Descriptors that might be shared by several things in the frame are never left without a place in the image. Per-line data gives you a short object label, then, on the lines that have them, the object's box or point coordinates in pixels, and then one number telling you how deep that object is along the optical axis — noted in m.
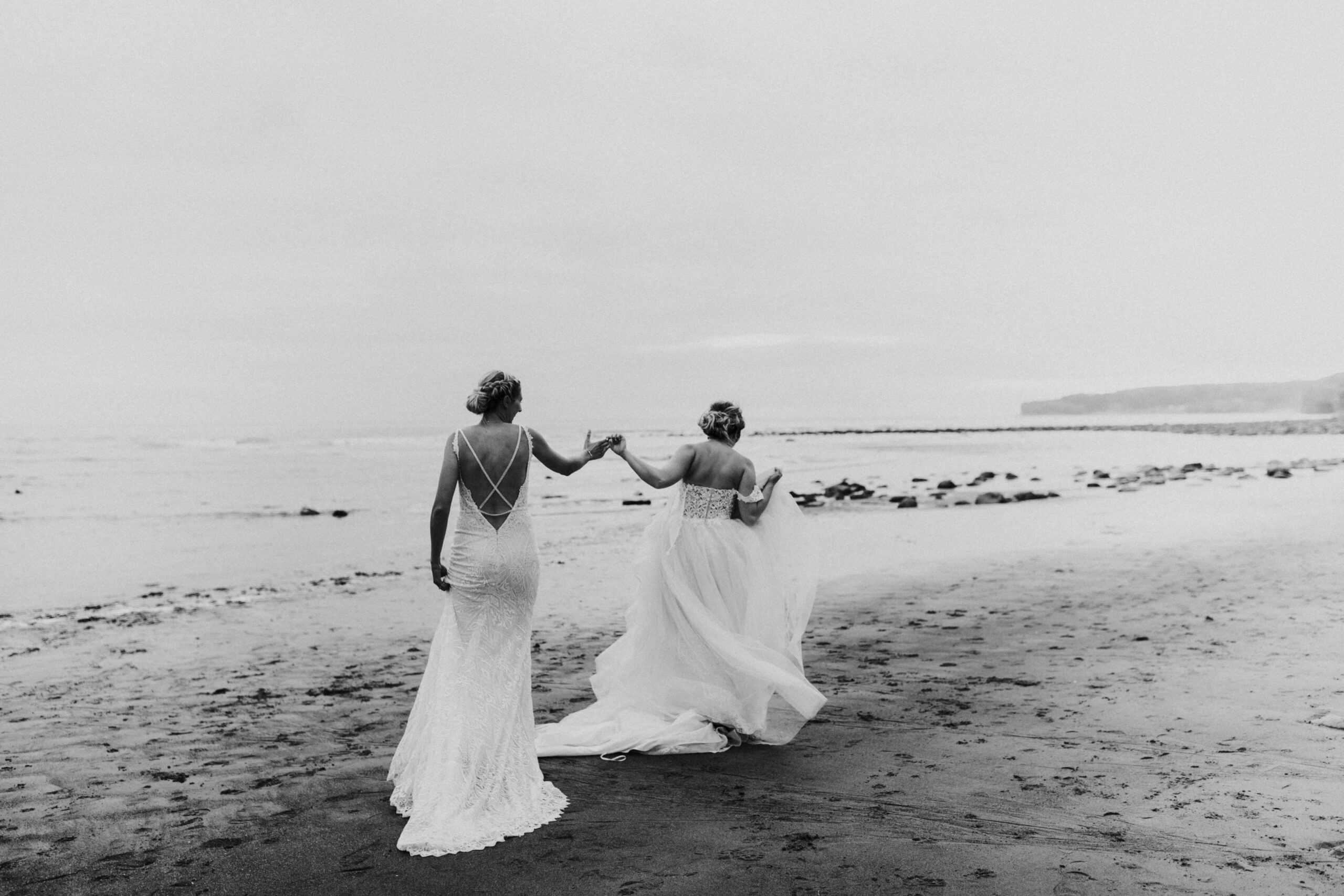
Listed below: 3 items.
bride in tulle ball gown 6.78
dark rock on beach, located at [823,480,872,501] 27.83
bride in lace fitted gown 5.59
